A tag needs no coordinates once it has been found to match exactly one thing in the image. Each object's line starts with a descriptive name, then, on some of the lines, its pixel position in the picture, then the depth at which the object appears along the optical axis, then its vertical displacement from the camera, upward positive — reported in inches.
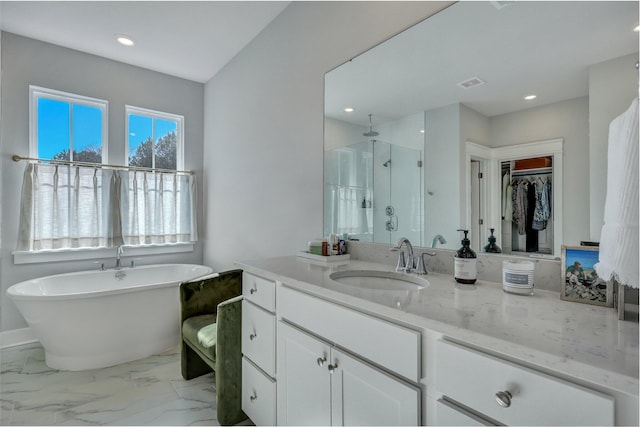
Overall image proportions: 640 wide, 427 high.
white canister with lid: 39.6 -8.5
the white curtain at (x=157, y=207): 130.5 +2.0
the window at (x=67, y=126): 115.5 +33.7
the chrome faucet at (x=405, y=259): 56.1 -8.7
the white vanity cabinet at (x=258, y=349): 55.9 -26.5
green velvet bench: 65.6 -29.5
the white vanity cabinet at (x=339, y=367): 33.5 -20.0
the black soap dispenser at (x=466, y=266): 46.0 -8.1
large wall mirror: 38.5 +15.1
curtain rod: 109.7 +18.8
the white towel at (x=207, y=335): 72.2 -29.8
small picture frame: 34.9 -7.9
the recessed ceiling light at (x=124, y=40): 110.0 +62.3
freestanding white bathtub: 87.4 -32.9
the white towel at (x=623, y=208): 24.6 +0.3
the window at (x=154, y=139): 136.3 +33.6
